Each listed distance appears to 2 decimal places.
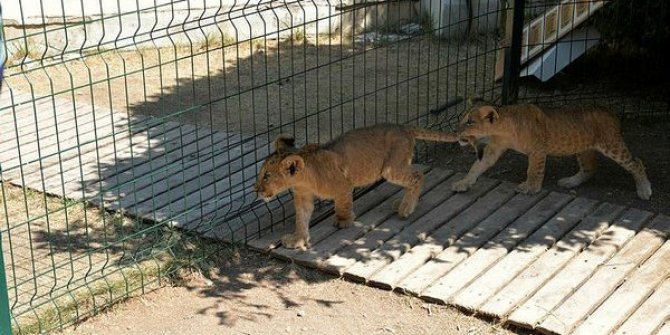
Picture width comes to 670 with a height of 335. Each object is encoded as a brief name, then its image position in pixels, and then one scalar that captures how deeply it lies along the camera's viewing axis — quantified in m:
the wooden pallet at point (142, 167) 7.96
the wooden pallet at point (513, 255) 6.39
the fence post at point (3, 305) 5.55
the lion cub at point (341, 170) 7.18
